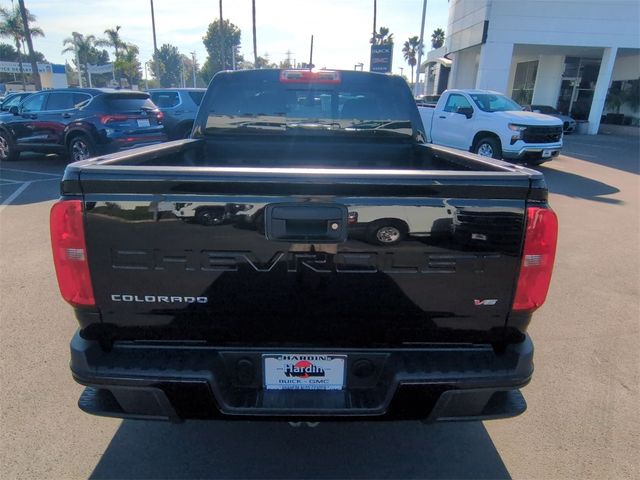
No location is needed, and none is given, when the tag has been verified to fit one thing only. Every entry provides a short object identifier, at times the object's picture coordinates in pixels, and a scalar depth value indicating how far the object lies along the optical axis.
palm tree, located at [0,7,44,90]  45.12
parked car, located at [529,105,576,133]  23.07
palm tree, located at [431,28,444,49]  65.81
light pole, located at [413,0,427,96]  29.36
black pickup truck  1.74
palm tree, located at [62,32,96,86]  59.75
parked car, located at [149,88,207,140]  13.73
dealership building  21.84
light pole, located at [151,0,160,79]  47.50
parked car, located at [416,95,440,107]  14.60
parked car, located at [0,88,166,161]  10.08
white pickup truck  11.12
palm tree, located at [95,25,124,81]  64.94
